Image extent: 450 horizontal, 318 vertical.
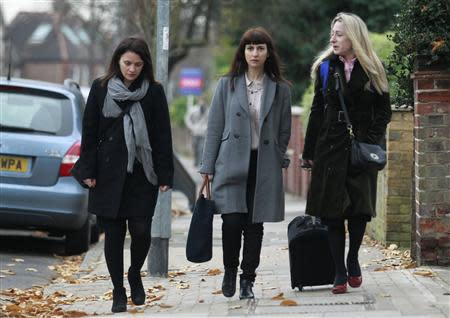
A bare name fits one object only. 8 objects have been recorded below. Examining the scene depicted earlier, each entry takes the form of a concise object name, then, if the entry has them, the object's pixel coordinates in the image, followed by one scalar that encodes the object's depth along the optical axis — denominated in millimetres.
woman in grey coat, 16109
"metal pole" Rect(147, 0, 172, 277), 19797
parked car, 23609
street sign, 93812
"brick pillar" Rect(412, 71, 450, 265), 17516
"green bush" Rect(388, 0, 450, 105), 17062
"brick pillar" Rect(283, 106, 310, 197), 42250
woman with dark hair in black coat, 15891
